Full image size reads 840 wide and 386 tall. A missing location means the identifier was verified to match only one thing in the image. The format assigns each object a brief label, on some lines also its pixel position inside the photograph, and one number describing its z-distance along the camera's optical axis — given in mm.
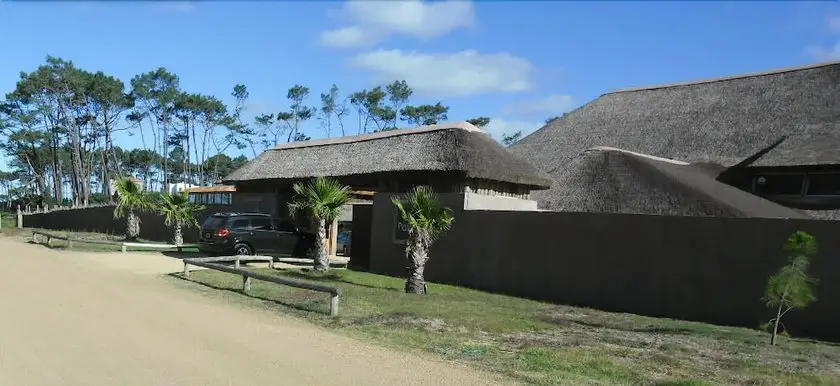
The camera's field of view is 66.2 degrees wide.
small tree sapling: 9289
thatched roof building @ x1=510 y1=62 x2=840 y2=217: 19406
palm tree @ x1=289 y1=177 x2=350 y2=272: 17109
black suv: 20438
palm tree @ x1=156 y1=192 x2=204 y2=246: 26219
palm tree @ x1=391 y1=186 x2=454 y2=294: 14336
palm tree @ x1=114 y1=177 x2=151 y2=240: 29875
